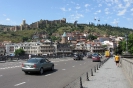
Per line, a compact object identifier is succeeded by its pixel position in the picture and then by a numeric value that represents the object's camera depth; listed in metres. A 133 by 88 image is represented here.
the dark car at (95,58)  46.38
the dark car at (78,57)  54.24
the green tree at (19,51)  151.50
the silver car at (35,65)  18.17
